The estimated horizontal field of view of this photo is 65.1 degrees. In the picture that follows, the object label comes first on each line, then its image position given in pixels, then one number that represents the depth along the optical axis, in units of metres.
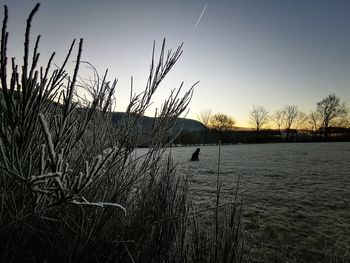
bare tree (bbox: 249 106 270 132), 89.26
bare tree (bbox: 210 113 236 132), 87.50
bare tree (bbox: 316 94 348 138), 73.38
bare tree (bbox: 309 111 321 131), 82.94
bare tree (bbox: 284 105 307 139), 86.75
